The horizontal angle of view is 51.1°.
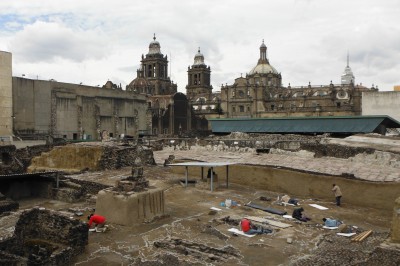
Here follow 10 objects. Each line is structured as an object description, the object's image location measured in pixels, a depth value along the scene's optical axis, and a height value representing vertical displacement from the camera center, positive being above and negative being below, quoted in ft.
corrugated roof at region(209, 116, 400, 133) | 113.91 +2.07
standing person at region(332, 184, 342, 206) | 55.47 -8.24
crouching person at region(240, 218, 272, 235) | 40.91 -9.67
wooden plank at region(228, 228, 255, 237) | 40.57 -9.85
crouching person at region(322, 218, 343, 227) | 44.21 -9.75
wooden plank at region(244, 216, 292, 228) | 43.69 -9.67
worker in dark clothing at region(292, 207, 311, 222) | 46.93 -9.60
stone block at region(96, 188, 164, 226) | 44.78 -8.07
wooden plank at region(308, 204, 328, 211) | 53.62 -9.85
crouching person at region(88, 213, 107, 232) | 42.73 -9.22
